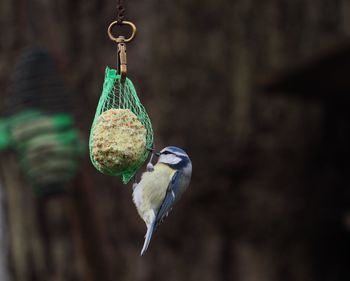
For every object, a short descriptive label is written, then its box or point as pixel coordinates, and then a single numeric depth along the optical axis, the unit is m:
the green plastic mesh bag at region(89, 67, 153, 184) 5.60
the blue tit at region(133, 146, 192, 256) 5.67
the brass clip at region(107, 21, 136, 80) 5.55
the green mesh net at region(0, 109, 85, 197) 6.09
